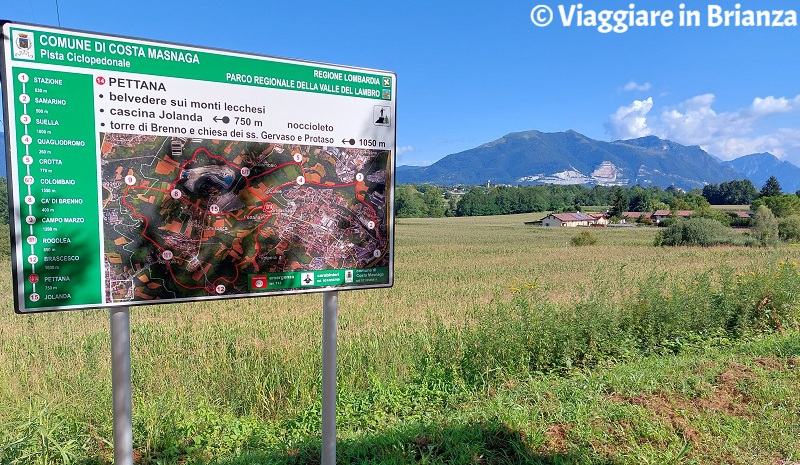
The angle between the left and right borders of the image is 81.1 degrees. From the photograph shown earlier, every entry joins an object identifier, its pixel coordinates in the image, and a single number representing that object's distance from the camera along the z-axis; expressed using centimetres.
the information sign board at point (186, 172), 226
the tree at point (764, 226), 3891
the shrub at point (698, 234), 3788
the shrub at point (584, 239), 4171
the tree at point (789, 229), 4219
